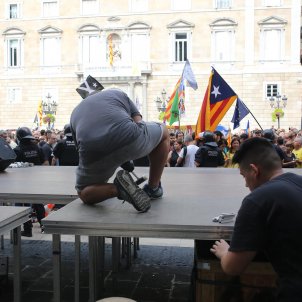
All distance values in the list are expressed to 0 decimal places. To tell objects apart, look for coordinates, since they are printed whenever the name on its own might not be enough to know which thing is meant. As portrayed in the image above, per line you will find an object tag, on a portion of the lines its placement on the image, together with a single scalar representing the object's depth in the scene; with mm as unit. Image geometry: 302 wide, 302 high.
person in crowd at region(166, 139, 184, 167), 9758
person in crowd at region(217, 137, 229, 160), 10703
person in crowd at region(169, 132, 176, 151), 10627
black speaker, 6309
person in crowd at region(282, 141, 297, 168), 8523
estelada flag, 10695
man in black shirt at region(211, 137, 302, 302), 2336
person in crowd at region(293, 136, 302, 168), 8875
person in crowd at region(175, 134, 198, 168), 9141
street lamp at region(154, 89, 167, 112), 33891
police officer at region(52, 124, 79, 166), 8672
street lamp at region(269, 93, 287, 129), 34406
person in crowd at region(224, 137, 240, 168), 9242
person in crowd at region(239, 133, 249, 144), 10852
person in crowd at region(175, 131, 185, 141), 10508
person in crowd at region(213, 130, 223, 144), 10625
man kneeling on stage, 3629
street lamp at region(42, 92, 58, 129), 37453
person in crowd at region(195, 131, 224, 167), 8406
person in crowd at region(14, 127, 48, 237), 8281
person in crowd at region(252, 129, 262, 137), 12062
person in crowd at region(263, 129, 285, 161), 9590
